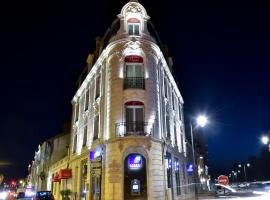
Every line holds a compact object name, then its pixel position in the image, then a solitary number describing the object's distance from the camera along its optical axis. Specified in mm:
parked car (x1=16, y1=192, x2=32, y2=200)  23664
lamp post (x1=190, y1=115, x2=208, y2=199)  13724
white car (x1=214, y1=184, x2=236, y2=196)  20980
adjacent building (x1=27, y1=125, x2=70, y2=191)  32830
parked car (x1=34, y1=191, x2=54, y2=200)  19128
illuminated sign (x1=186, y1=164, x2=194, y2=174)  24324
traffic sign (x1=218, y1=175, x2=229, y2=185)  13149
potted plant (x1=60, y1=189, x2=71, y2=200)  19966
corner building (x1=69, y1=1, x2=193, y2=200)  13761
